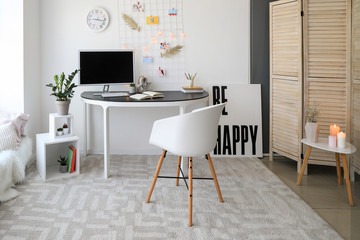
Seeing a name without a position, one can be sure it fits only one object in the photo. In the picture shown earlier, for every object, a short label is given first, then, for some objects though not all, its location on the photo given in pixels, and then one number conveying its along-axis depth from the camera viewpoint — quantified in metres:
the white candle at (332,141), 2.81
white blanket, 2.67
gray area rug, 2.16
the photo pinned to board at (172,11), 3.84
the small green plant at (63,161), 3.25
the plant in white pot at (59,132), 3.29
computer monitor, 3.41
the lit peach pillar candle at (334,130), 2.89
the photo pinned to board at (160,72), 3.89
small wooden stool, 2.66
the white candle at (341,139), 2.75
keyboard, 3.32
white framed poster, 3.93
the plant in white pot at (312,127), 2.99
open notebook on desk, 3.12
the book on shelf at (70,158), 3.24
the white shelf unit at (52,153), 3.11
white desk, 3.02
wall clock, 3.85
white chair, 2.34
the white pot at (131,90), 3.56
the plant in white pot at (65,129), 3.31
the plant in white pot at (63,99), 3.17
